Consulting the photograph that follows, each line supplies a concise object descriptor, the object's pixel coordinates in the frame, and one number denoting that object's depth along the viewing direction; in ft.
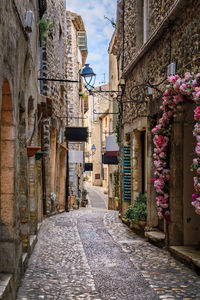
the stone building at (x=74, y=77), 72.74
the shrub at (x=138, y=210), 32.34
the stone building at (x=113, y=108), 63.51
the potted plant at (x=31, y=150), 23.23
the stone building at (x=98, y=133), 134.82
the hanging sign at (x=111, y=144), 53.52
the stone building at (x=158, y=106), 23.45
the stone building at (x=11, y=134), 14.42
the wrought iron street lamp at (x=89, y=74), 40.61
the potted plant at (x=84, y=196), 90.05
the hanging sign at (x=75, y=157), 67.36
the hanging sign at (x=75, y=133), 56.49
